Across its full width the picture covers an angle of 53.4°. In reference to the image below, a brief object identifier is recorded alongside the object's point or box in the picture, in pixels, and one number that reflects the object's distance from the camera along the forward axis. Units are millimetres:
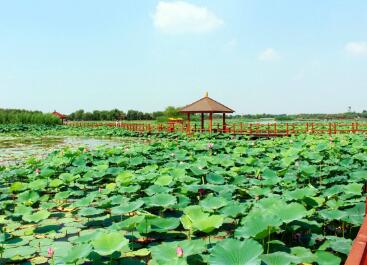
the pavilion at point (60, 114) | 40594
